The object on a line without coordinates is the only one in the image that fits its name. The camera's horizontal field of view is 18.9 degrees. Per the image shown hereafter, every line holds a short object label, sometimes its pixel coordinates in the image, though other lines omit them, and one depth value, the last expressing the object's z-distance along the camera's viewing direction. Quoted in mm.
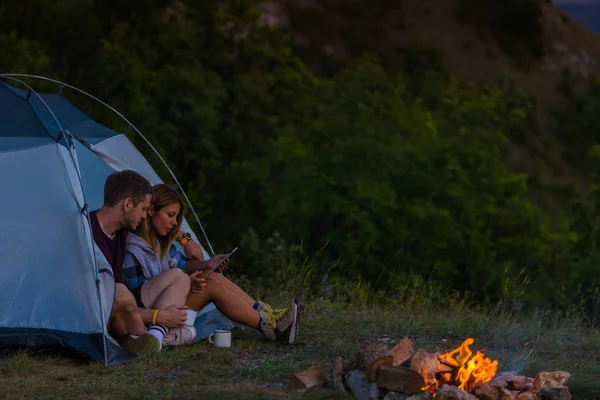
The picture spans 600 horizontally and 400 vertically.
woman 11776
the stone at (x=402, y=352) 9619
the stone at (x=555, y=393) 9407
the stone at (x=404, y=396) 9118
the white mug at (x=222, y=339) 12221
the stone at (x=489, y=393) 9174
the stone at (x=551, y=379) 9510
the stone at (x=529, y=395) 9243
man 11420
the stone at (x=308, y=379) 9667
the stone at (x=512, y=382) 9489
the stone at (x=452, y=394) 9133
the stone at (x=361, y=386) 9380
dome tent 11297
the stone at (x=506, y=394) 9181
